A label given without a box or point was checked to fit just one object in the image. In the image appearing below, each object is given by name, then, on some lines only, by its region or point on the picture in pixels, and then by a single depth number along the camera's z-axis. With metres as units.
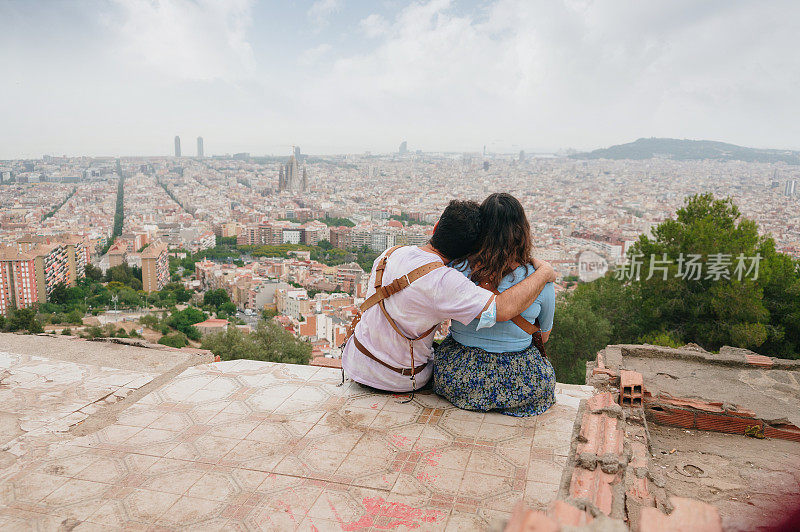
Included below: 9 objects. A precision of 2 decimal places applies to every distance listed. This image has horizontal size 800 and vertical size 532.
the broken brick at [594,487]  1.48
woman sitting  1.89
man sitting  1.81
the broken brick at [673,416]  2.51
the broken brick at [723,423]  2.47
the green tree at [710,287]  5.84
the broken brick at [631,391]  2.44
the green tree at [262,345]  9.35
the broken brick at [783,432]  2.44
